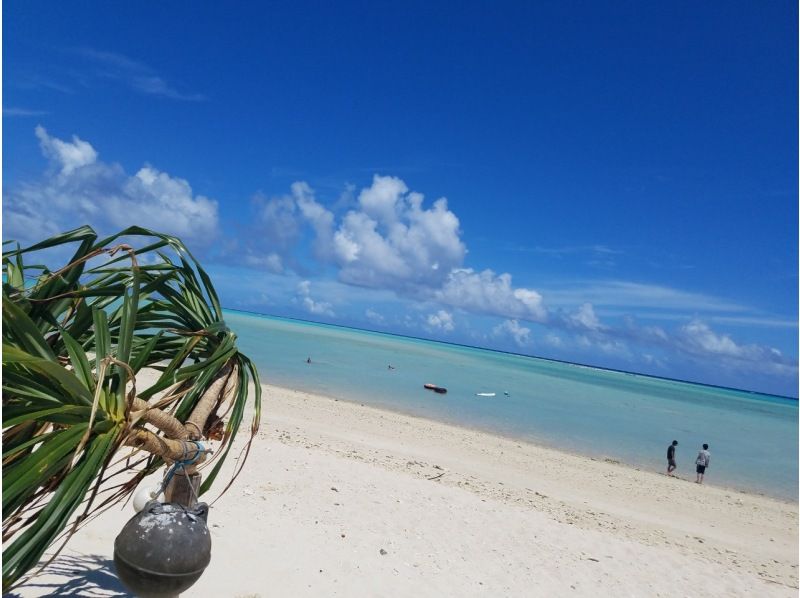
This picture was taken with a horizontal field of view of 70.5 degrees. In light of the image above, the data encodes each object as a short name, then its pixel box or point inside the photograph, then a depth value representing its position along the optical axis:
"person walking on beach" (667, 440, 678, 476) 16.98
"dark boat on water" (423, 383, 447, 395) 30.47
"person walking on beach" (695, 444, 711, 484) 16.48
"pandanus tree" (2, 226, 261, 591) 1.92
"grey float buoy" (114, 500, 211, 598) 2.39
